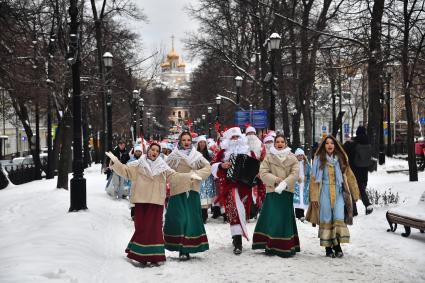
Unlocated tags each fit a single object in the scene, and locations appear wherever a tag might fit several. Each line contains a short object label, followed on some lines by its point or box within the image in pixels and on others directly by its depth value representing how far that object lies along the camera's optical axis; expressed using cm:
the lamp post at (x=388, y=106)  2400
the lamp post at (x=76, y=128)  1282
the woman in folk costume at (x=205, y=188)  1293
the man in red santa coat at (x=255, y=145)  1193
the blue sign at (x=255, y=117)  2373
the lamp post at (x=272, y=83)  1814
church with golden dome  18100
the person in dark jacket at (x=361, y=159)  1269
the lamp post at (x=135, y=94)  3163
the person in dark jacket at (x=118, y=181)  1695
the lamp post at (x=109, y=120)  2647
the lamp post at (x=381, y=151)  2934
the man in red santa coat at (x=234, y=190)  923
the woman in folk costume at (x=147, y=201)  812
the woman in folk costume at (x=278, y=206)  868
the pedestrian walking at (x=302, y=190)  1306
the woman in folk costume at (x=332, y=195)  856
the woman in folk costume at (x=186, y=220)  866
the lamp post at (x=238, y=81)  2914
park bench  939
